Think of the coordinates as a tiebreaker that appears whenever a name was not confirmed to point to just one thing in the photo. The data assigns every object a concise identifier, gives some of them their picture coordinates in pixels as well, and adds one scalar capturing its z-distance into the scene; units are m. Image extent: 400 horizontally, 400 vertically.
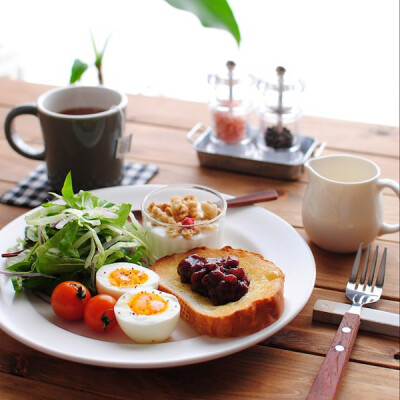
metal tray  0.69
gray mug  0.63
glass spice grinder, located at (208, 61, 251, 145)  0.71
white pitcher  0.54
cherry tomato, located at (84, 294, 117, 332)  0.45
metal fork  0.40
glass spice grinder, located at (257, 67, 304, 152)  0.70
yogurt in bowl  0.54
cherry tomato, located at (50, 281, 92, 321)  0.46
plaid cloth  0.65
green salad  0.50
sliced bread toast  0.43
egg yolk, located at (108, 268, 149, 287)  0.48
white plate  0.41
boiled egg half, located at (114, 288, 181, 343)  0.43
